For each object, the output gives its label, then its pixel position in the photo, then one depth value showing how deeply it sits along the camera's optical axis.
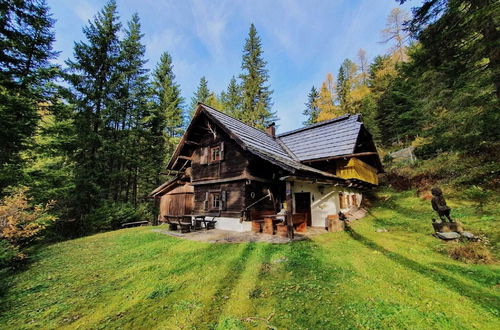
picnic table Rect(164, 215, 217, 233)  11.68
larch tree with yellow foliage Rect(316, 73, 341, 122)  29.03
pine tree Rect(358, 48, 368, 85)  35.41
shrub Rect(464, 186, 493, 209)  9.94
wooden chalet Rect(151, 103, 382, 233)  11.34
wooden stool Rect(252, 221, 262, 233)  10.52
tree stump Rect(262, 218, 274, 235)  9.84
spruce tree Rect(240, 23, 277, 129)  28.25
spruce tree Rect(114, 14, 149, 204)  20.38
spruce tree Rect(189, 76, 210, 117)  32.09
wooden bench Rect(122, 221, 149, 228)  18.42
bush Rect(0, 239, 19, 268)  6.80
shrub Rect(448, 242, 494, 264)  5.38
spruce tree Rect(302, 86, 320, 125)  32.47
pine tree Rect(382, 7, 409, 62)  29.00
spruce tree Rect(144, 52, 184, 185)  24.08
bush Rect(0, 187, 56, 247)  7.75
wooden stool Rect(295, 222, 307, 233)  10.10
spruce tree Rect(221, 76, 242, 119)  30.15
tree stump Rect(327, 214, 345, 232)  10.27
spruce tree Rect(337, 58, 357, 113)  29.59
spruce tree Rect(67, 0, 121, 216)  16.89
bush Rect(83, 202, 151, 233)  16.50
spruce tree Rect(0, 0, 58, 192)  11.40
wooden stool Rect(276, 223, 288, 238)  9.24
